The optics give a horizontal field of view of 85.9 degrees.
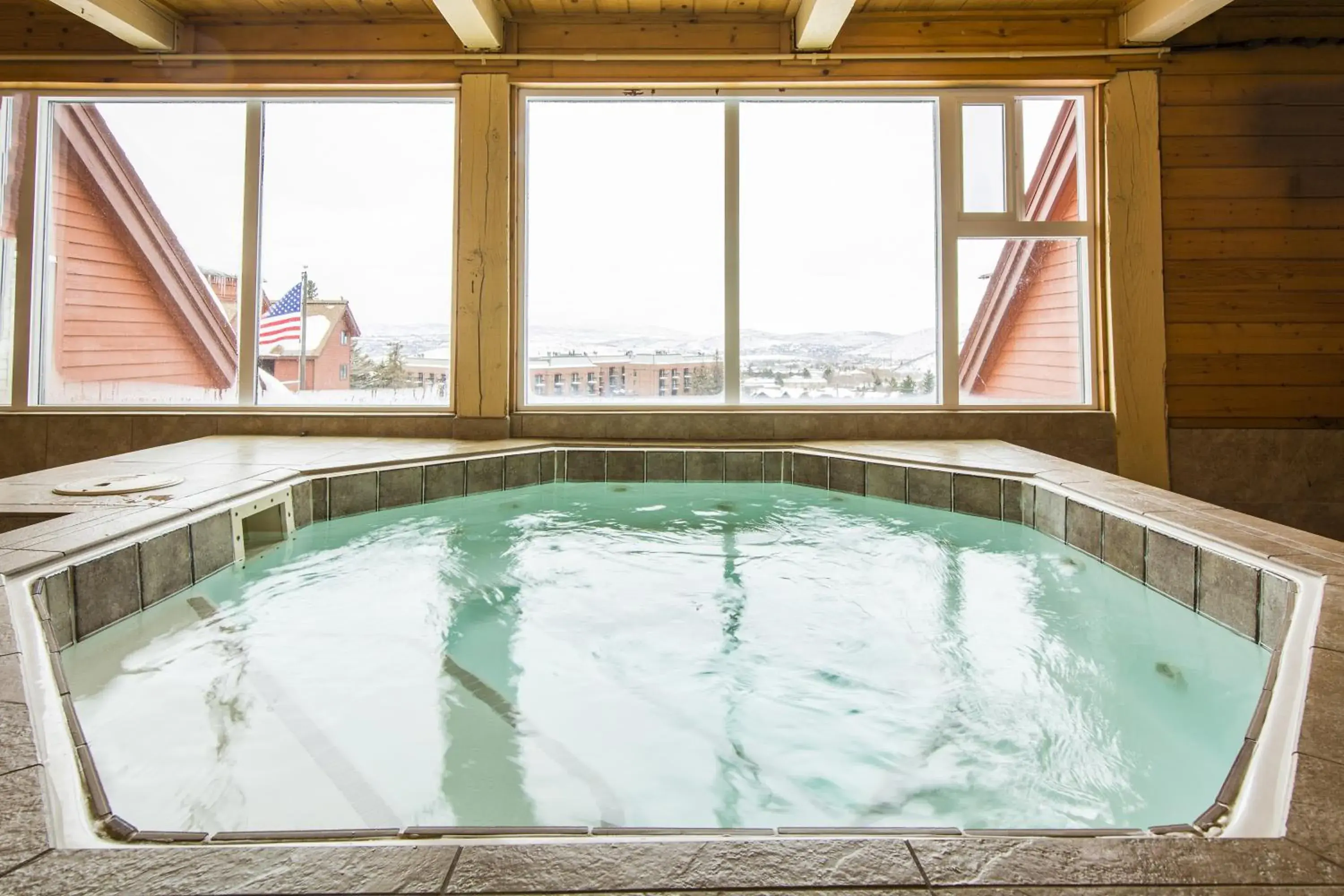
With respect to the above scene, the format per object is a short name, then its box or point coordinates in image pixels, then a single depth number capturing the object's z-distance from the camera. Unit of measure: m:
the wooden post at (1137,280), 4.11
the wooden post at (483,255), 4.23
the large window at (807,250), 4.34
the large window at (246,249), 4.41
